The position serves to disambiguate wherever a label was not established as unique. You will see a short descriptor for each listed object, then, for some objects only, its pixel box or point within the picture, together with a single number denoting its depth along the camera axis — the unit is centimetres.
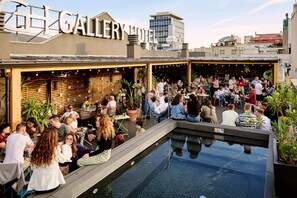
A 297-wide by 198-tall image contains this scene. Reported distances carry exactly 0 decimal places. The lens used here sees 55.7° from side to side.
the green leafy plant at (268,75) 1771
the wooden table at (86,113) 1068
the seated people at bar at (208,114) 942
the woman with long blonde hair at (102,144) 537
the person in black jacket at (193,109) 890
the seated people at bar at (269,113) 941
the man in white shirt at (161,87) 1489
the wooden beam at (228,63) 1753
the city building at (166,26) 12624
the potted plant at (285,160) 430
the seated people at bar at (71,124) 750
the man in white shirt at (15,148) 504
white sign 1299
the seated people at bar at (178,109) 933
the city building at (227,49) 5131
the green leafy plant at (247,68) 1923
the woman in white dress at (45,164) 429
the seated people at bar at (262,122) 803
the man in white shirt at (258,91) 1395
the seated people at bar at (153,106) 1056
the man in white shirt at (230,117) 873
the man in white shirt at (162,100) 1055
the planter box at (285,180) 429
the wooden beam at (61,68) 768
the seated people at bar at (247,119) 829
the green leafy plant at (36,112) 812
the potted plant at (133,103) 1105
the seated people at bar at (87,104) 1128
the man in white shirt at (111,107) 1000
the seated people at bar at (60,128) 660
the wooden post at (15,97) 720
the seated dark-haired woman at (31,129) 716
